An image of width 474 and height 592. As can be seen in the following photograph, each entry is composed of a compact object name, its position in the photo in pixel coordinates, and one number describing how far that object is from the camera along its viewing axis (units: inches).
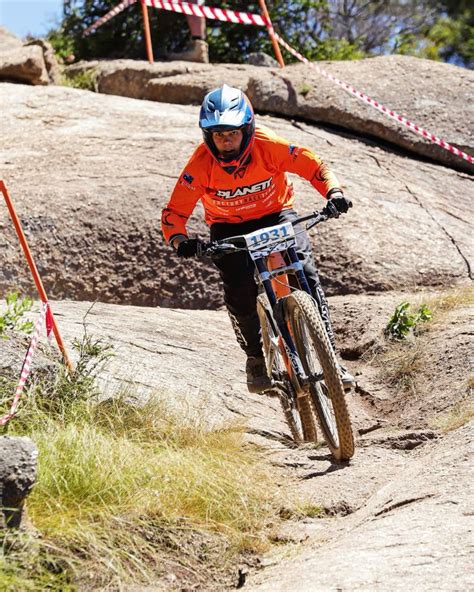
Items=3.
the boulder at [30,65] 1015.5
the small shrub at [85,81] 1076.8
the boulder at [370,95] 898.9
